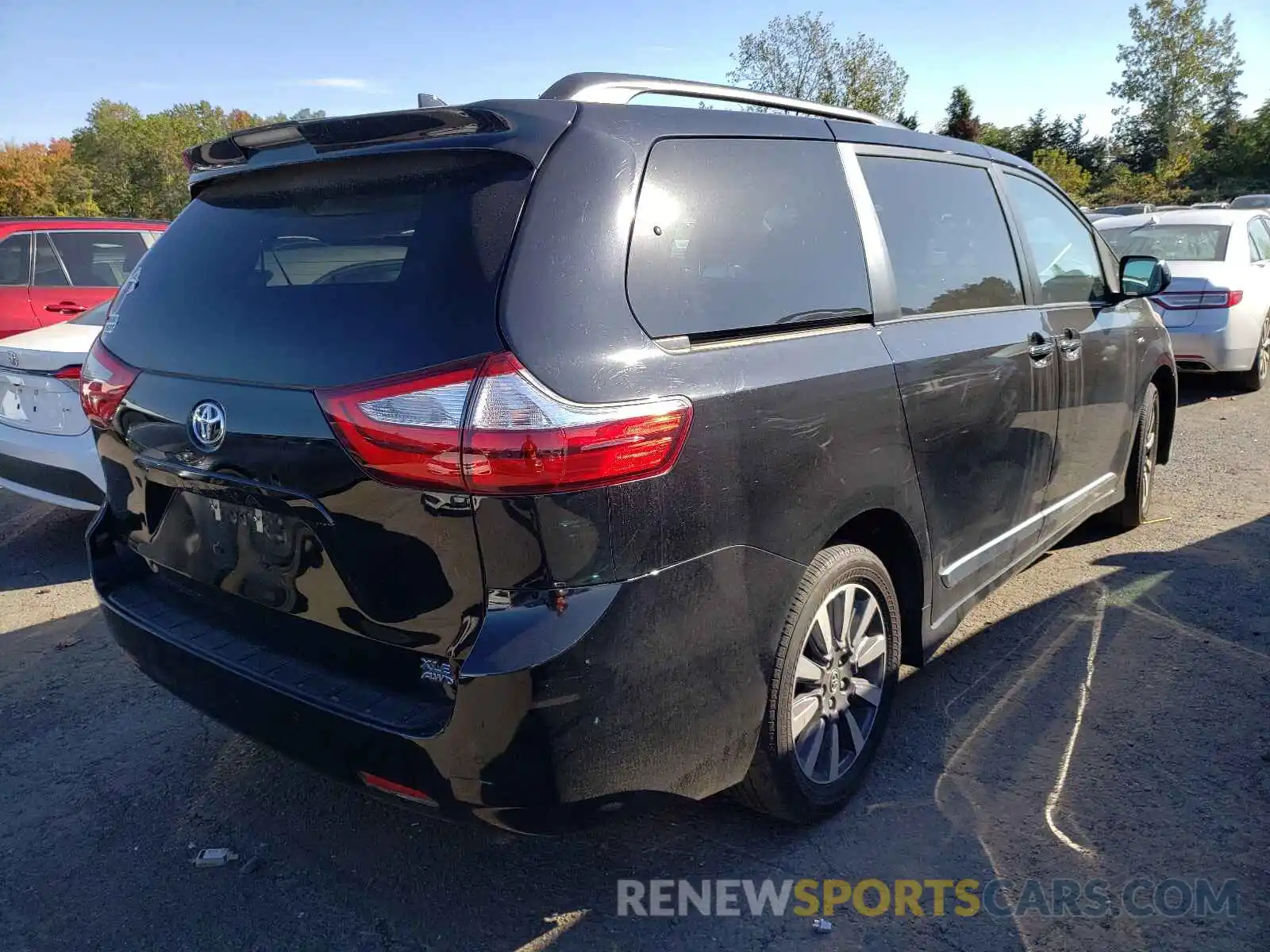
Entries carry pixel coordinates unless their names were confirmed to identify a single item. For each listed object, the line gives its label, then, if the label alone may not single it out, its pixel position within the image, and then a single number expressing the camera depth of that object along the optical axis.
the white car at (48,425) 4.68
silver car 8.36
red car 7.91
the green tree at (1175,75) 47.62
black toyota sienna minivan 1.94
